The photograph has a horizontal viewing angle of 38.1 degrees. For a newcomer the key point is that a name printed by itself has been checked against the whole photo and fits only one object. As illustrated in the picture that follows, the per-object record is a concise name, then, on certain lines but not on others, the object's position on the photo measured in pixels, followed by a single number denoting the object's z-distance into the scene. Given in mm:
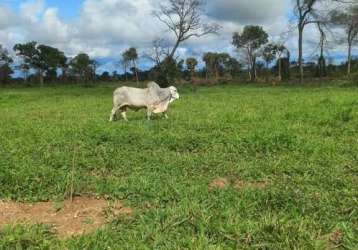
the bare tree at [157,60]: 48531
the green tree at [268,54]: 57784
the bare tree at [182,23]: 46844
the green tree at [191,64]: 62156
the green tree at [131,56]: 63312
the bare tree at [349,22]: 40750
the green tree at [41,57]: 60531
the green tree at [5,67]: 62375
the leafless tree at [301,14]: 41969
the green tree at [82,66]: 63975
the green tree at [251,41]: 60438
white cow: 13695
